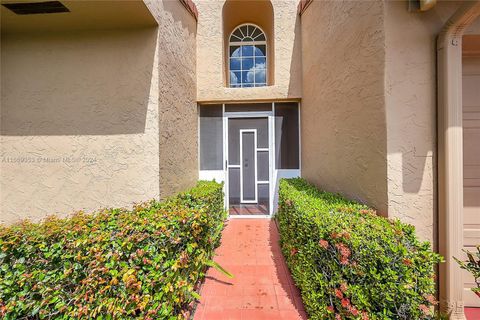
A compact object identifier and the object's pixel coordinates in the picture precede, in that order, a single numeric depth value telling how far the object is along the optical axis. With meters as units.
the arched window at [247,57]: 5.93
